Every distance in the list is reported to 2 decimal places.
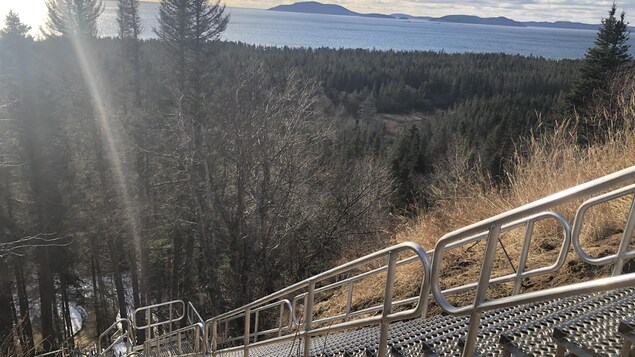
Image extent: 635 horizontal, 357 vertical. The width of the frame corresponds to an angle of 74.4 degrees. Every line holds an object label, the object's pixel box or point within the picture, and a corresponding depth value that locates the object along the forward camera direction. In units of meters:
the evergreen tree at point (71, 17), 19.39
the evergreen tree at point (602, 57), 24.91
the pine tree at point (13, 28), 18.11
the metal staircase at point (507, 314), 1.65
